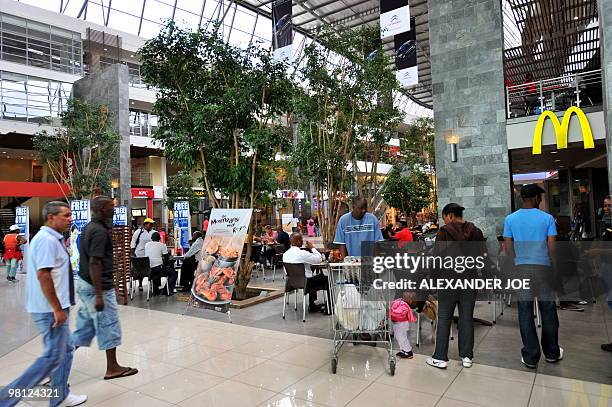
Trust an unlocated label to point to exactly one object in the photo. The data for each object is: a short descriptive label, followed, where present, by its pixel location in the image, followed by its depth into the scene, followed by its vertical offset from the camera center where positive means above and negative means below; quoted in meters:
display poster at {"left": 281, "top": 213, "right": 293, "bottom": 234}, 19.69 -0.58
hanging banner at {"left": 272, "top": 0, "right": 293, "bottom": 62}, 14.05 +6.47
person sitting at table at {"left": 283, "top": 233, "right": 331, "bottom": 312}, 5.66 -0.71
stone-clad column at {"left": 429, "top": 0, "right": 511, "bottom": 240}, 8.03 +2.04
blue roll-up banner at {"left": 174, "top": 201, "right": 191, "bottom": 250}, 11.88 -0.13
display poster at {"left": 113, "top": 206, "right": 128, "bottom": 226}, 10.02 +0.05
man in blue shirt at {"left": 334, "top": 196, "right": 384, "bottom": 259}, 4.39 -0.24
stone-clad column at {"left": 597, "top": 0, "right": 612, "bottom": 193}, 4.34 +1.57
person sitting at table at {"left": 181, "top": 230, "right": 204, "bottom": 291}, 7.69 -1.00
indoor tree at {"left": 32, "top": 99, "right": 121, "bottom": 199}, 16.38 +3.10
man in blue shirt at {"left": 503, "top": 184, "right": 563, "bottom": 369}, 3.46 -0.57
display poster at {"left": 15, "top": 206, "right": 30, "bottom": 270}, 12.12 +0.04
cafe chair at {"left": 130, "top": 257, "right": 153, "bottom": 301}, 7.05 -0.91
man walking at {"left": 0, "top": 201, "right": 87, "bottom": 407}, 2.67 -0.59
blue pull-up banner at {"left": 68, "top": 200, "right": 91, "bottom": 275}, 8.45 +0.01
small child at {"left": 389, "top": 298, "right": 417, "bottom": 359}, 3.75 -1.10
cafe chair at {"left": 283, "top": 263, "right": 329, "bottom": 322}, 5.55 -0.95
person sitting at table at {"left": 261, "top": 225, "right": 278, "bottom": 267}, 10.66 -0.91
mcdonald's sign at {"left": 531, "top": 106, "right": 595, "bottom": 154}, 7.13 +1.36
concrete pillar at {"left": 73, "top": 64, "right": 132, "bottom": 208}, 19.25 +5.25
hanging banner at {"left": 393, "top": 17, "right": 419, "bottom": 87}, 13.48 +5.21
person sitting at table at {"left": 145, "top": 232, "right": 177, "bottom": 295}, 7.43 -0.87
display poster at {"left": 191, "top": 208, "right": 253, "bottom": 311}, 5.49 -0.64
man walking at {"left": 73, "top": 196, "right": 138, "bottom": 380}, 3.35 -0.57
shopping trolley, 3.69 -0.87
